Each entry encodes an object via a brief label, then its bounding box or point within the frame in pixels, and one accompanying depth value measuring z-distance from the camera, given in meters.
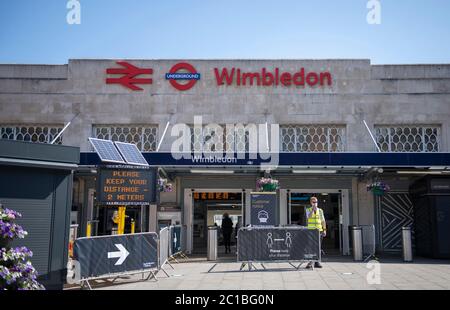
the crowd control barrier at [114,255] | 9.47
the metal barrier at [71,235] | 11.53
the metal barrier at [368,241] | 16.44
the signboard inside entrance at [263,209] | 16.06
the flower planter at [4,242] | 7.72
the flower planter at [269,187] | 16.44
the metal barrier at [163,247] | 11.43
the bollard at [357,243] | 15.04
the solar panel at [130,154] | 12.34
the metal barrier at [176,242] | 14.76
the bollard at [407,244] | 14.81
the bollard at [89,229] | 13.83
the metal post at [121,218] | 12.01
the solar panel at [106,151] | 11.32
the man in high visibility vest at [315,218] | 12.92
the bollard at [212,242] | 15.36
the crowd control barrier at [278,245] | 12.32
